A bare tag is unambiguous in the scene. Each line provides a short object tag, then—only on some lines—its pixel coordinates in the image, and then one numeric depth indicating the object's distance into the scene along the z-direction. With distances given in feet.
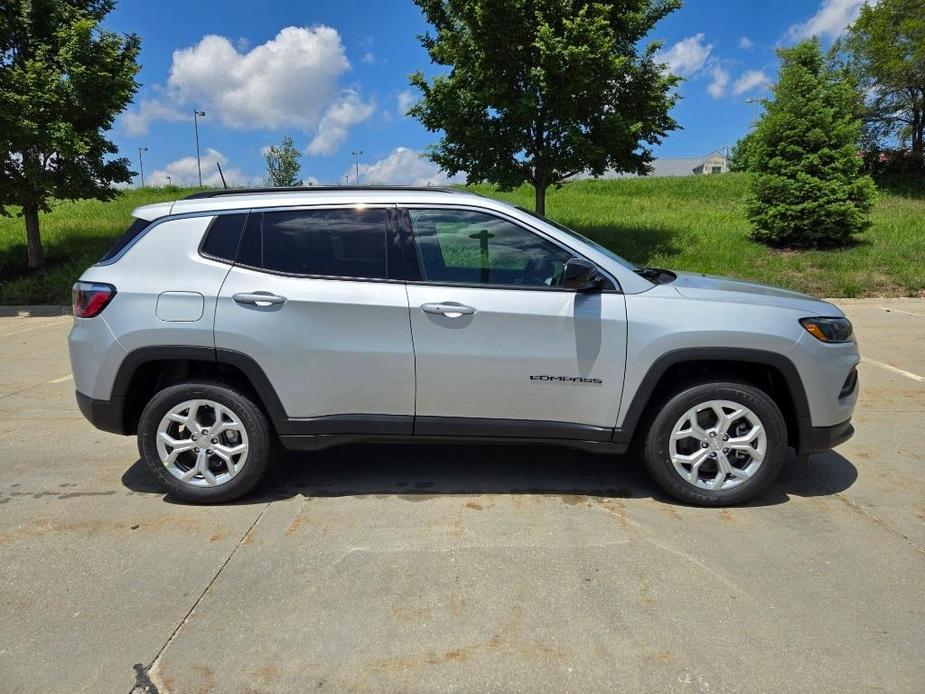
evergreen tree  49.39
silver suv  11.35
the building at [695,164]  298.97
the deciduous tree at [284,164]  115.44
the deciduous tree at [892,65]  92.99
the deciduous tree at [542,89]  42.04
